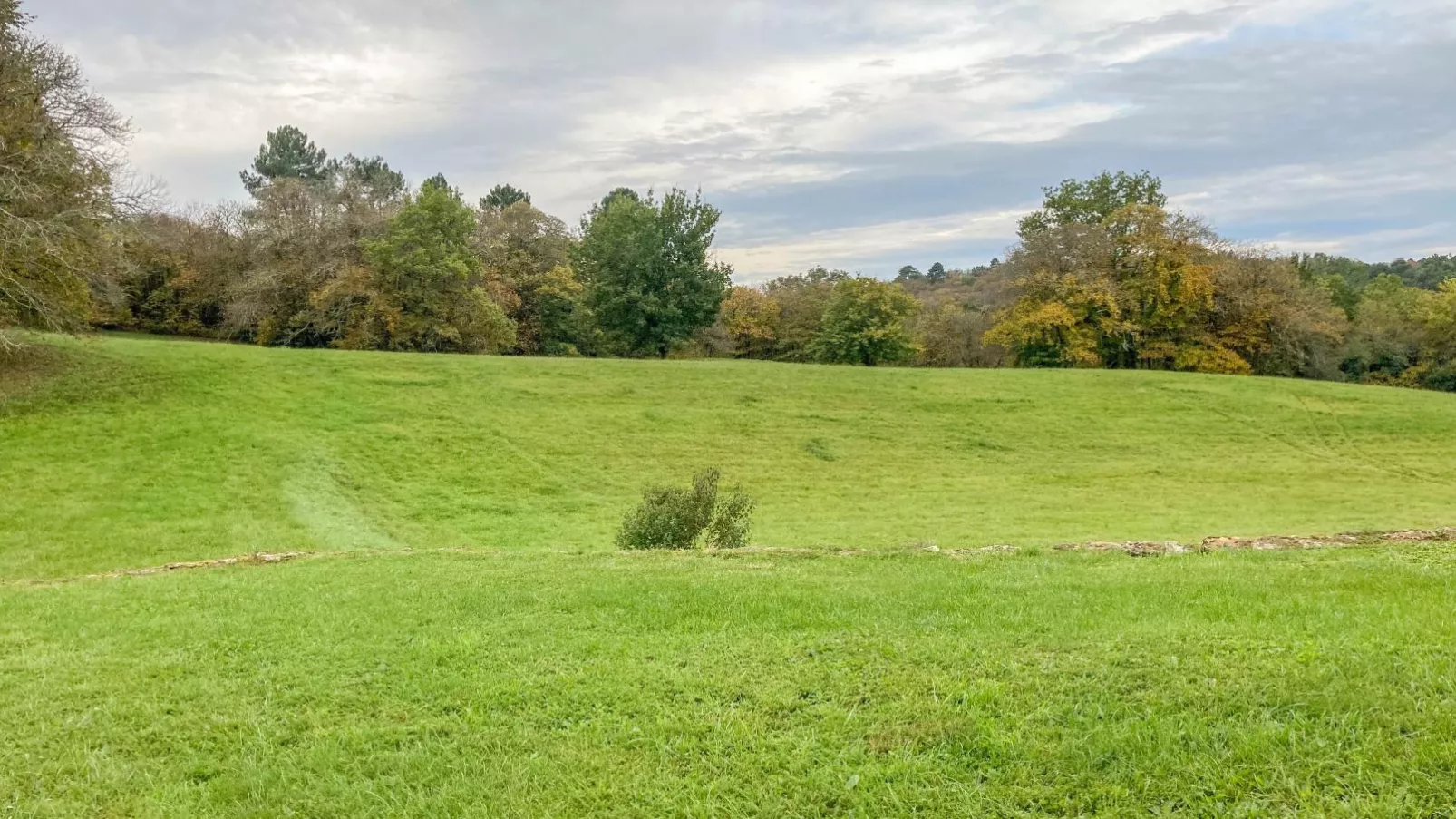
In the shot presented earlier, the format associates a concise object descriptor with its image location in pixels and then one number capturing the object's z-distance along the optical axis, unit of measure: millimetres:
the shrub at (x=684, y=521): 12461
